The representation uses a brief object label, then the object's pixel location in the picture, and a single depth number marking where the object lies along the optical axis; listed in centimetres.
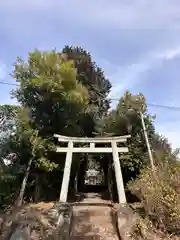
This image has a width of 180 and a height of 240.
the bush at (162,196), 420
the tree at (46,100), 663
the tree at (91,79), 879
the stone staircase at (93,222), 440
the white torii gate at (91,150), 616
